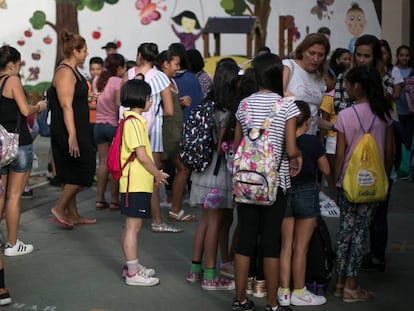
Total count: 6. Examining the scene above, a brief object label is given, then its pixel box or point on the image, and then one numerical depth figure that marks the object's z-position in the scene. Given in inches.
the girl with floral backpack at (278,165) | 278.5
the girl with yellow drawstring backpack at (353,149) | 314.7
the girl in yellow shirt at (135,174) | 328.4
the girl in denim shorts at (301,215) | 304.6
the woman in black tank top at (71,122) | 421.1
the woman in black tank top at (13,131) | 376.3
